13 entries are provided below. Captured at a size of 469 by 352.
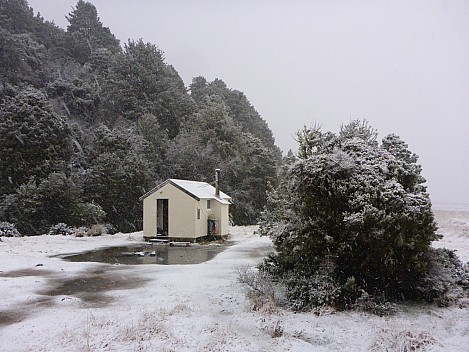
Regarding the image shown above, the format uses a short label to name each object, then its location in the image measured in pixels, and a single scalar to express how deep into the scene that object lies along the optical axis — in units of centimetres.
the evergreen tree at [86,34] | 4566
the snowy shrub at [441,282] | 801
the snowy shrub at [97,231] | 2235
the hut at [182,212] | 2083
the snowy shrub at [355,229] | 775
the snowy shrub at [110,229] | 2644
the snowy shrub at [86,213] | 2647
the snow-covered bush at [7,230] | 2077
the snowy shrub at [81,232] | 2178
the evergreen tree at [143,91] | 3781
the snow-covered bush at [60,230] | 2341
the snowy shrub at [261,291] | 763
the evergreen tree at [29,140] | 2673
